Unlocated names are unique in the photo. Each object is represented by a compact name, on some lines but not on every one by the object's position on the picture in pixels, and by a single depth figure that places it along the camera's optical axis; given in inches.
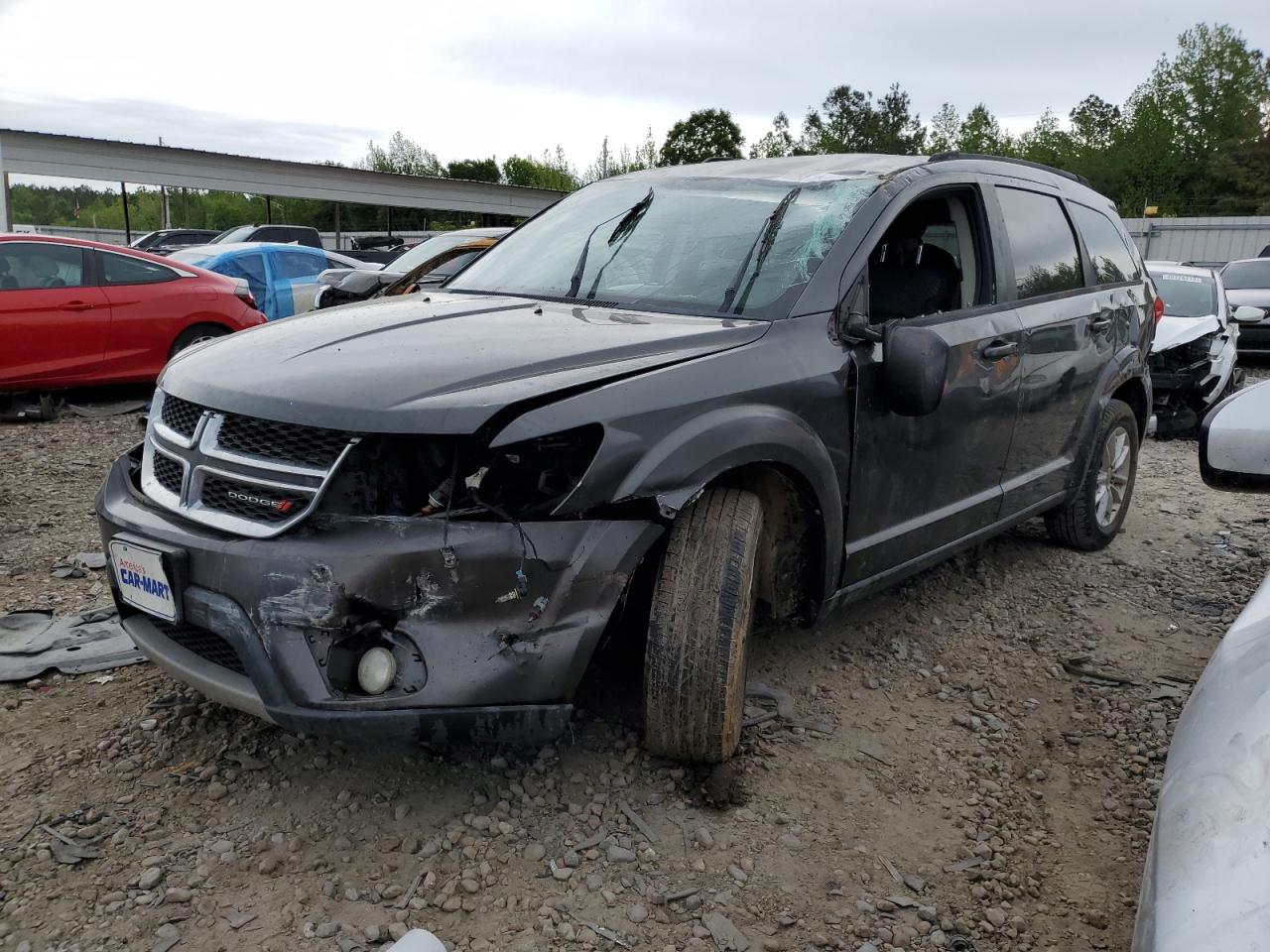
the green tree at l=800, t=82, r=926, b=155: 3056.1
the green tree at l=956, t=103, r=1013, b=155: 3041.3
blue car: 435.8
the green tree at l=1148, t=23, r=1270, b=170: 2258.9
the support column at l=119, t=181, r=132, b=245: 994.5
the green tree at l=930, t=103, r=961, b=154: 3122.5
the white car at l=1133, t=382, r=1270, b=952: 52.6
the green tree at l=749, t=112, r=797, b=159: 3009.4
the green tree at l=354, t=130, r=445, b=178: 2630.4
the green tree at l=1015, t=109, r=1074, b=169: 2797.7
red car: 306.8
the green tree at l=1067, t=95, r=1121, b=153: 2934.1
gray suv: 91.3
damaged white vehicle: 341.7
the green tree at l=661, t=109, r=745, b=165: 2541.8
